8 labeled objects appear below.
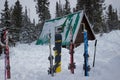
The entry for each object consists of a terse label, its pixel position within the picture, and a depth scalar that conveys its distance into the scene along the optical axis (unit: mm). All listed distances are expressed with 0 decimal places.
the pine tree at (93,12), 39875
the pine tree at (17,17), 49656
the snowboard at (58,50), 9156
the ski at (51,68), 8575
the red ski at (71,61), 8875
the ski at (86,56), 8439
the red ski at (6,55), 9273
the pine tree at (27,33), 52688
